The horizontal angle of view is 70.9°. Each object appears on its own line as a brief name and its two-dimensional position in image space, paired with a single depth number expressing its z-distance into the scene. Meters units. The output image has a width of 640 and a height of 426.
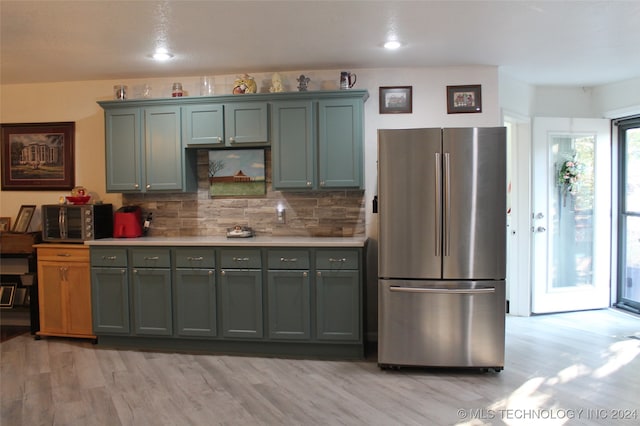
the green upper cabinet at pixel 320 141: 3.89
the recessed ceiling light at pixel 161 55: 3.61
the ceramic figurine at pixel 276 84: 4.01
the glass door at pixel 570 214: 4.83
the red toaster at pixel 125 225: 4.21
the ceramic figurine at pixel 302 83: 4.00
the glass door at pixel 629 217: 4.87
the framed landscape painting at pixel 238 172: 4.26
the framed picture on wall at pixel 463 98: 4.10
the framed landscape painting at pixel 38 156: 4.60
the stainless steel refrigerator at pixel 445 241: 3.25
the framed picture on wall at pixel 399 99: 4.14
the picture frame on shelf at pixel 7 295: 4.46
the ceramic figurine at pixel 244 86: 4.04
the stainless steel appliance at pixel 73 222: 4.11
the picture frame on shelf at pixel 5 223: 4.67
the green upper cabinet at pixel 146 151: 4.13
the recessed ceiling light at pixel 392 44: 3.44
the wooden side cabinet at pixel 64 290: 4.11
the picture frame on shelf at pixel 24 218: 4.61
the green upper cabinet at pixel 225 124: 4.01
